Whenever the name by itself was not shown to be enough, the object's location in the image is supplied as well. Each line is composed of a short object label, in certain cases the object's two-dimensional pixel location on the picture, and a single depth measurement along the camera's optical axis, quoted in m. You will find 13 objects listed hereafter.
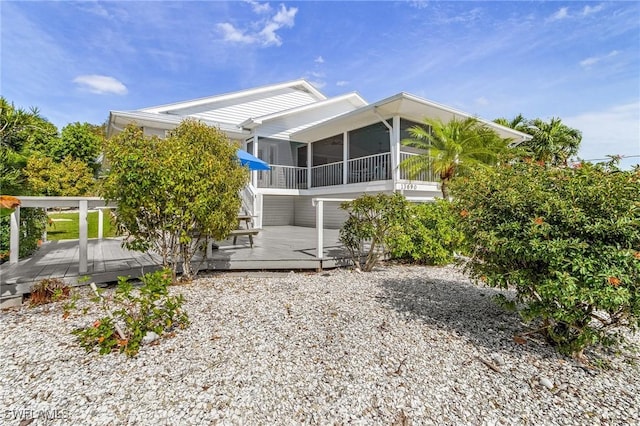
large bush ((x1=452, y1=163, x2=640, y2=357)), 2.44
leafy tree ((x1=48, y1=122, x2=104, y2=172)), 23.15
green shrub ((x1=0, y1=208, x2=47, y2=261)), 5.80
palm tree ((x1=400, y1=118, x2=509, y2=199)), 9.39
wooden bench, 6.73
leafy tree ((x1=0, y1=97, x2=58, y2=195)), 5.21
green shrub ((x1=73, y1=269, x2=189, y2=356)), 2.88
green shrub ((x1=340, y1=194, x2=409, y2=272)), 5.95
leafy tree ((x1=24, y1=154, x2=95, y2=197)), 17.97
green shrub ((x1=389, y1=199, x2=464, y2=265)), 6.51
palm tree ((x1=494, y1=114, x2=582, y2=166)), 17.23
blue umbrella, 8.34
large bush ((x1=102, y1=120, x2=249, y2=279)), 4.37
